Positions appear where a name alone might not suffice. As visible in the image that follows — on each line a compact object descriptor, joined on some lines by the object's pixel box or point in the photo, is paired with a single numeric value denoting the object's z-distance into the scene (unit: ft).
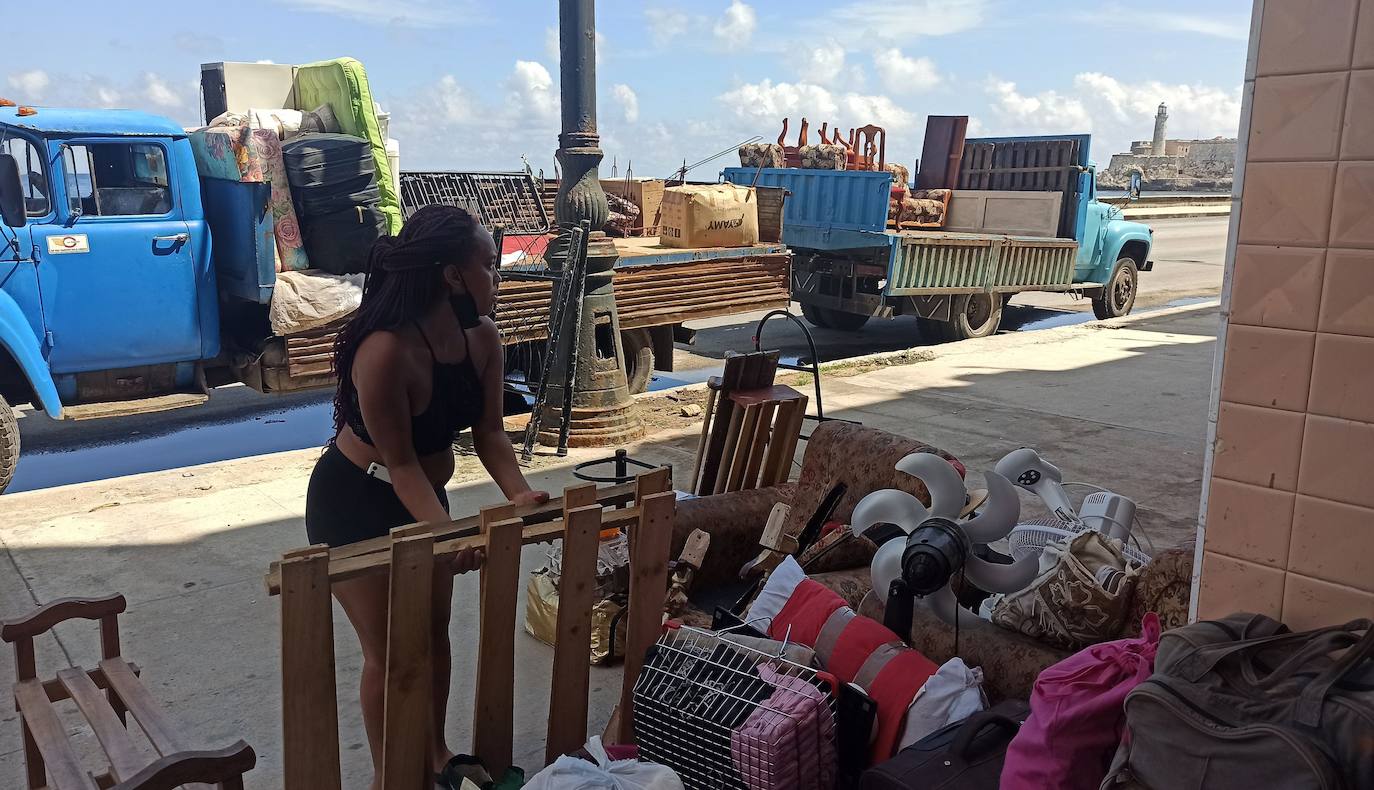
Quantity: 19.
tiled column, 6.97
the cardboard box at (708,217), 32.22
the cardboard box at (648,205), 38.40
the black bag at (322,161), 24.53
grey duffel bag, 6.04
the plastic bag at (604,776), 8.41
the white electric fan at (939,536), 9.90
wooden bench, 7.73
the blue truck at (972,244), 39.93
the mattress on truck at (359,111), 26.23
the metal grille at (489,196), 31.58
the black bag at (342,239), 24.99
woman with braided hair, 9.32
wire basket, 8.92
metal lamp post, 23.44
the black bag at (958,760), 8.63
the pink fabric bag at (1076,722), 7.71
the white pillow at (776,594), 11.69
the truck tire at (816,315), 47.39
